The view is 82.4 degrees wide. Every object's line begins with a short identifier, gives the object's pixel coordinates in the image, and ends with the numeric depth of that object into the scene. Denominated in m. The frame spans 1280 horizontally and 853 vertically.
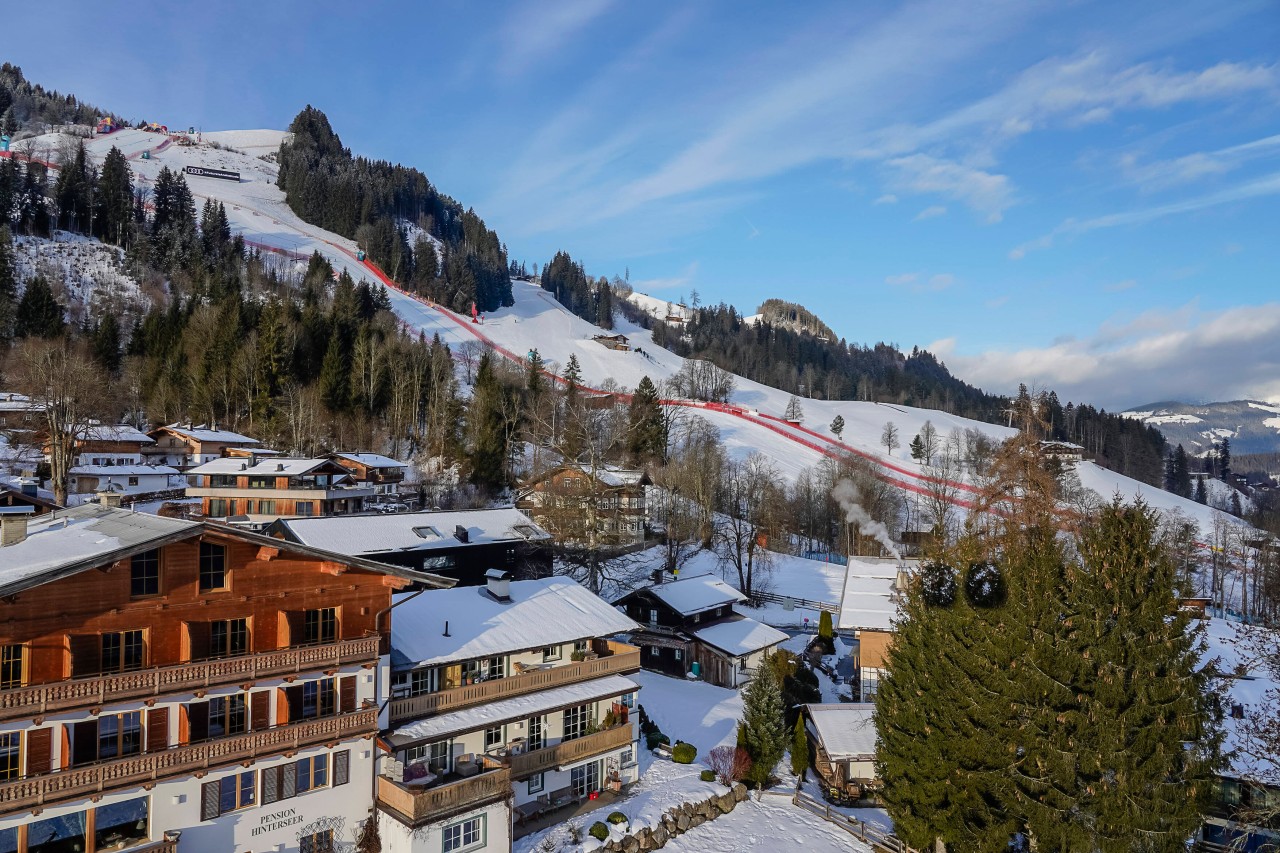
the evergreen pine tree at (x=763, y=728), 26.98
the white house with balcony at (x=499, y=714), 19.70
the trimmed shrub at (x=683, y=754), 27.97
